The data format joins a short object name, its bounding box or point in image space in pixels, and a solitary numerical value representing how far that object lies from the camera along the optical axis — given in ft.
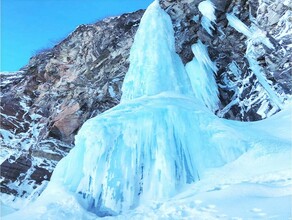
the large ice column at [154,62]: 19.88
